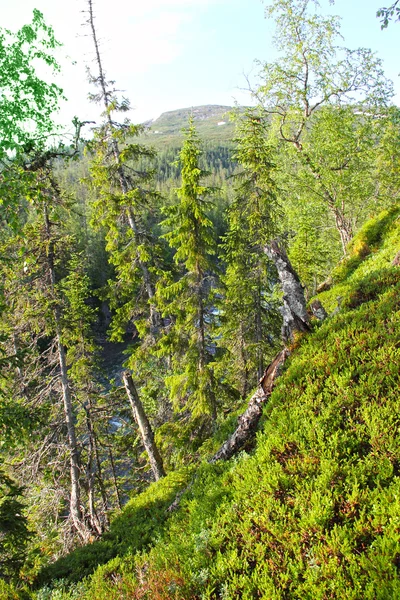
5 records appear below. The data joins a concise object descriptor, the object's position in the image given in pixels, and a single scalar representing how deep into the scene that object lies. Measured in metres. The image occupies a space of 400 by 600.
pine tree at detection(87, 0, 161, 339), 16.06
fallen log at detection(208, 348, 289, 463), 6.98
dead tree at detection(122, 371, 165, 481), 11.44
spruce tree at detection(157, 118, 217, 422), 13.75
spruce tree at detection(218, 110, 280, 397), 15.38
